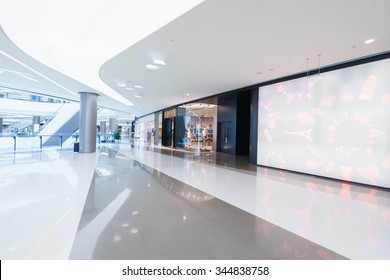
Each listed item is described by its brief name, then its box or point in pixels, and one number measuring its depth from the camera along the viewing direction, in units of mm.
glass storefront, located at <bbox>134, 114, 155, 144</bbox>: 25228
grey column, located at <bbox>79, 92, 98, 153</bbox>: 11914
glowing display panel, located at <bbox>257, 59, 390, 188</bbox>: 5352
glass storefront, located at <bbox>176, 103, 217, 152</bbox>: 18191
